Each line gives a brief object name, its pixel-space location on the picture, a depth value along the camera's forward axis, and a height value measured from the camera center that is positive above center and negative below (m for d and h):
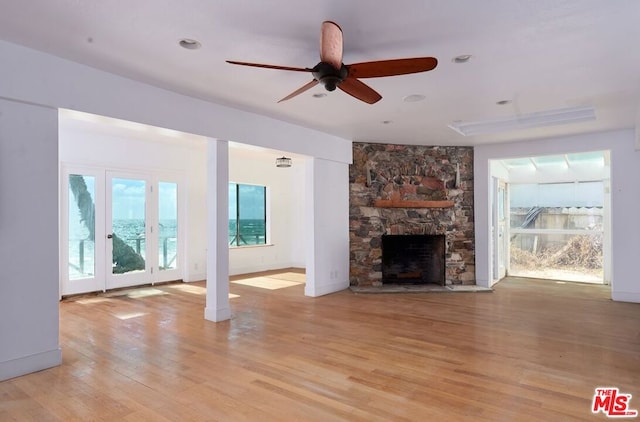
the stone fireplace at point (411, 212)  6.99 -0.01
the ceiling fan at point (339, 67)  2.41 +0.99
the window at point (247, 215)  8.79 -0.07
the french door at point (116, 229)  6.10 -0.29
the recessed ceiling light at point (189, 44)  2.95 +1.34
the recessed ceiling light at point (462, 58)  3.24 +1.32
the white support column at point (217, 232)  4.73 -0.25
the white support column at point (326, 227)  6.23 -0.26
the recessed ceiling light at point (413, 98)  4.32 +1.31
